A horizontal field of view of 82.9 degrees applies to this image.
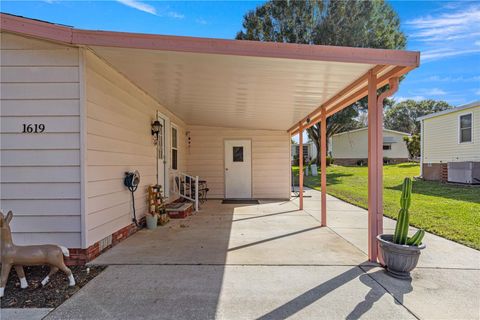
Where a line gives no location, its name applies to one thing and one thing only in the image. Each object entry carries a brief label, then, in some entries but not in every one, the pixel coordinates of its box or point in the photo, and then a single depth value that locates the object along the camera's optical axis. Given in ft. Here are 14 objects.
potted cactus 8.82
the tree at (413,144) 80.74
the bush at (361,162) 82.30
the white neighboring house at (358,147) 85.51
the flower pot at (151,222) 15.87
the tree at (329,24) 49.98
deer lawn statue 7.88
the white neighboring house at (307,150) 102.02
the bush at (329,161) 75.27
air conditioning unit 33.37
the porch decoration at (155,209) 15.92
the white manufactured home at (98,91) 9.15
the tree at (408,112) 146.92
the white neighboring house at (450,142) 34.47
